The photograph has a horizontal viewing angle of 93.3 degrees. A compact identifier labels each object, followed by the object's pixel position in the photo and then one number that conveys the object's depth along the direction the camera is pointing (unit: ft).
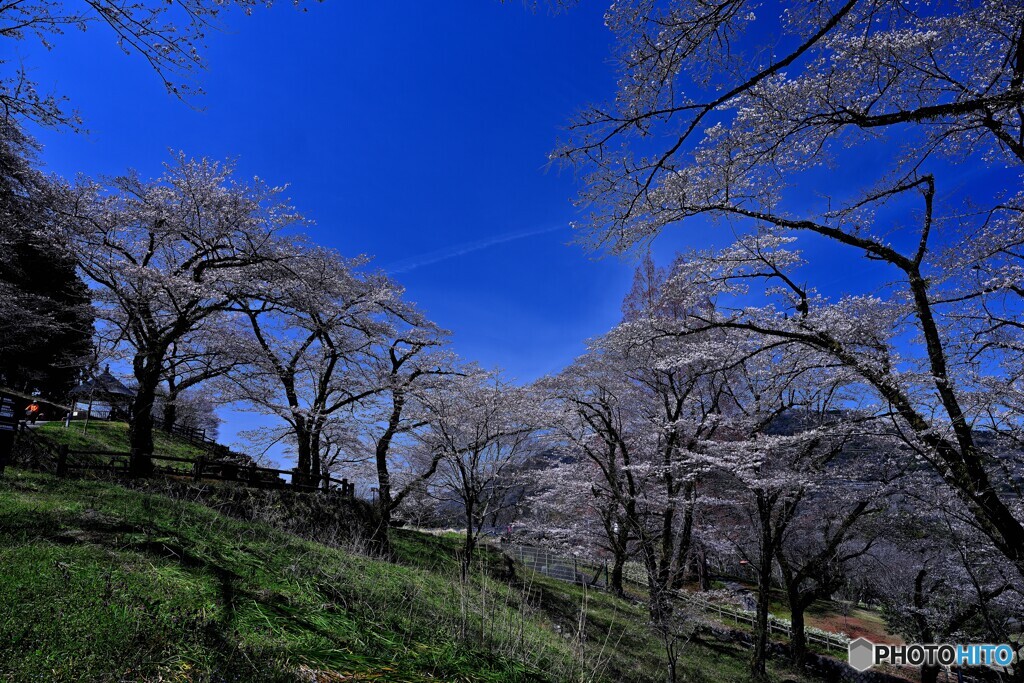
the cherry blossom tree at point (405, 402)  57.41
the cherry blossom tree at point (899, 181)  15.64
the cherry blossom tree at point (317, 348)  55.47
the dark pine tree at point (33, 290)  48.01
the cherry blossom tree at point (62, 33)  14.34
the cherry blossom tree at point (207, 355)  54.98
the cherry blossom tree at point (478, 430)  54.08
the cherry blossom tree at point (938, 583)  40.47
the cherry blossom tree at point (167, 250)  43.27
